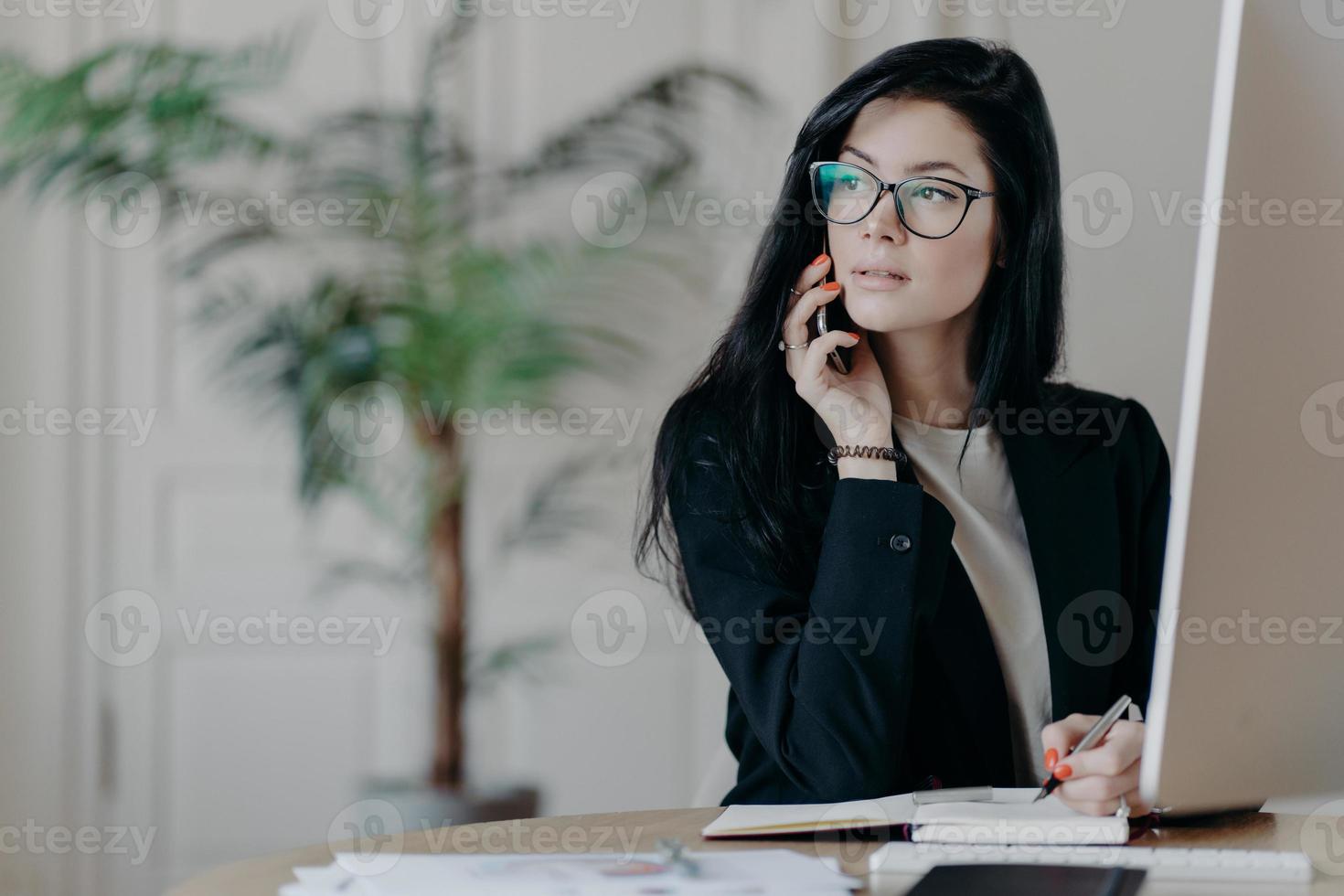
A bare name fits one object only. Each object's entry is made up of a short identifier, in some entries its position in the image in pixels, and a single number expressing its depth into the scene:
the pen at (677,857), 2.09
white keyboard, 2.12
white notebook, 2.20
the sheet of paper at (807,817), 2.21
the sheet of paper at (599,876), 2.05
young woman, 2.45
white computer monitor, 1.98
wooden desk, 2.11
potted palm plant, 3.63
